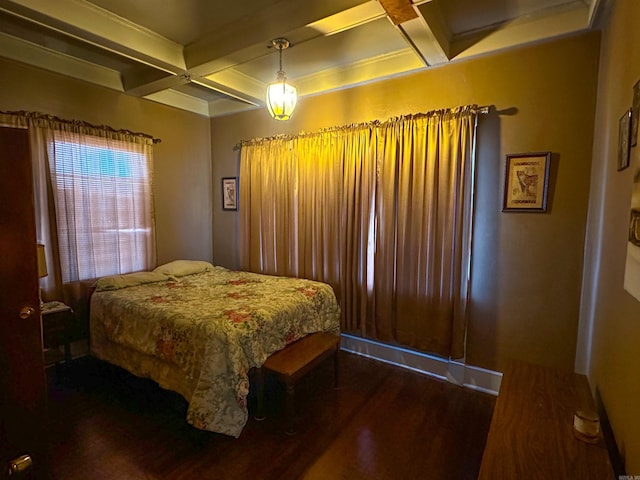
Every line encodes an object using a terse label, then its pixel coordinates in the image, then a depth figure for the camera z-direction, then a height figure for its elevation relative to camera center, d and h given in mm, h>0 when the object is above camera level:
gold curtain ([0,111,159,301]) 2709 +175
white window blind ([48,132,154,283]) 2906 +51
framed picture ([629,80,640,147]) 1229 +383
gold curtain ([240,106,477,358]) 2635 -68
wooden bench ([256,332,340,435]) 2117 -1029
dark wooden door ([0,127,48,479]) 1166 -381
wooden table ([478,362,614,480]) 1142 -892
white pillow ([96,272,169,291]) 2875 -647
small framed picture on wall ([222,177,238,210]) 4102 +220
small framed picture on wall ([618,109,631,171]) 1378 +329
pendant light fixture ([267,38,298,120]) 2379 +830
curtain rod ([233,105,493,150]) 2480 +801
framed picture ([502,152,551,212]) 2326 +222
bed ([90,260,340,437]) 1977 -828
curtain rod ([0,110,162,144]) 2629 +779
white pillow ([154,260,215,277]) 3414 -624
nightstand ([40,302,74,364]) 2471 -902
